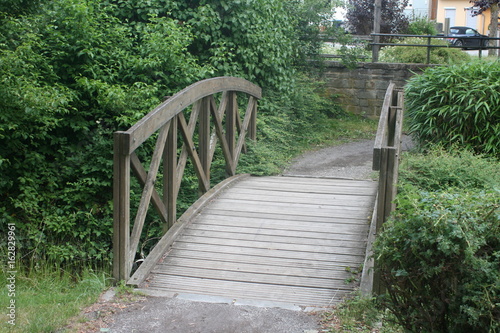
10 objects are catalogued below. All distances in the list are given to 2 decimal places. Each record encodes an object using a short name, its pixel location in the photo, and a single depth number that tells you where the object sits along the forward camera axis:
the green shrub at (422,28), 18.14
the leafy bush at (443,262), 2.90
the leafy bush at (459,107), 8.20
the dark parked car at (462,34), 23.78
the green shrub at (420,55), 13.76
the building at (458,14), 38.59
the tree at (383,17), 20.09
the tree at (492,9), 20.19
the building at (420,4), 39.31
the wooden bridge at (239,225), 4.45
